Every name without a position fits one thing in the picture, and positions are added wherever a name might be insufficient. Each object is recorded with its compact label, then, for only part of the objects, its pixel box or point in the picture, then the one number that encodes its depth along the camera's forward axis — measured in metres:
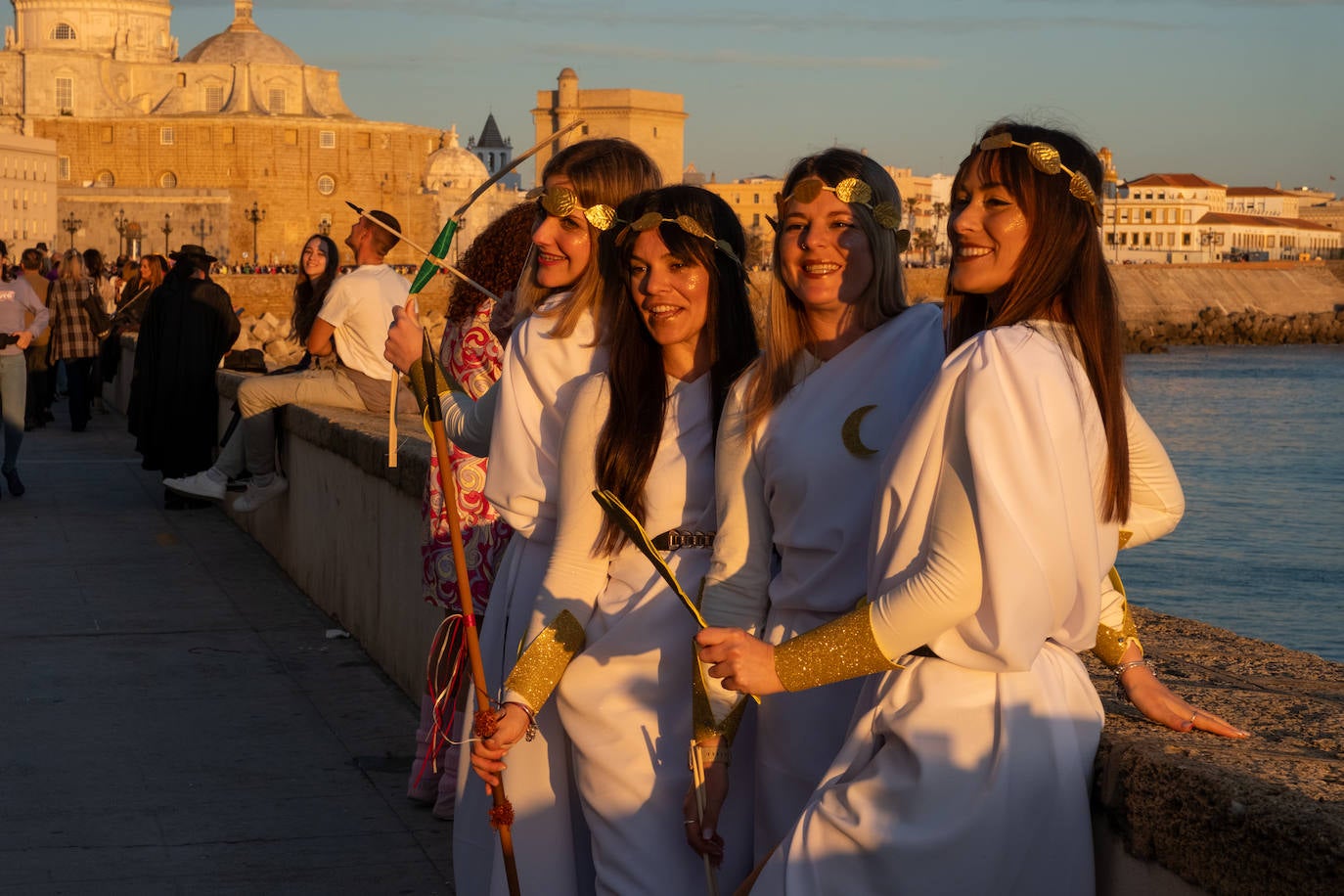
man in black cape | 9.55
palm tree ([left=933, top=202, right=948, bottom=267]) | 118.50
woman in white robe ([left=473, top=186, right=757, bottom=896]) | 2.60
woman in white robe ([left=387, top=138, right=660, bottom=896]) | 2.79
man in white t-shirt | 6.26
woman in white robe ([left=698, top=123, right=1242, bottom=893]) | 1.90
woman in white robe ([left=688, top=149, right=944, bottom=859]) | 2.36
